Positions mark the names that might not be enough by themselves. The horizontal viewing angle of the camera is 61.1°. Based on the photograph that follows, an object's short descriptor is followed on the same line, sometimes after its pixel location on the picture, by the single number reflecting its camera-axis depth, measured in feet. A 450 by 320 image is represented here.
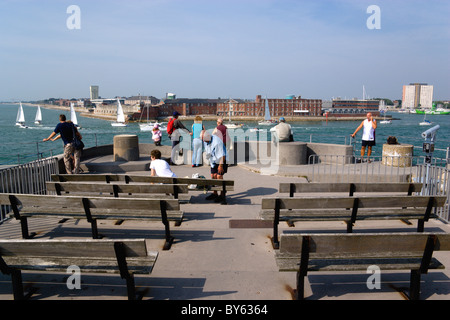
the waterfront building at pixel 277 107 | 555.28
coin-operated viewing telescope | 30.88
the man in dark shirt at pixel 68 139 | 32.01
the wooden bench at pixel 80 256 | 12.23
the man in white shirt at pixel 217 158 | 27.09
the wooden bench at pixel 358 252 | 12.64
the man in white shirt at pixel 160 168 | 25.16
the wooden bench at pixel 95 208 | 17.25
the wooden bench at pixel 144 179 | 24.00
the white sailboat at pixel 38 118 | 414.58
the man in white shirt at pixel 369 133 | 40.37
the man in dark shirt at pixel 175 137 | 40.24
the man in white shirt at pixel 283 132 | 41.78
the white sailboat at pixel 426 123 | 436.35
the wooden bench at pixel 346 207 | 17.37
